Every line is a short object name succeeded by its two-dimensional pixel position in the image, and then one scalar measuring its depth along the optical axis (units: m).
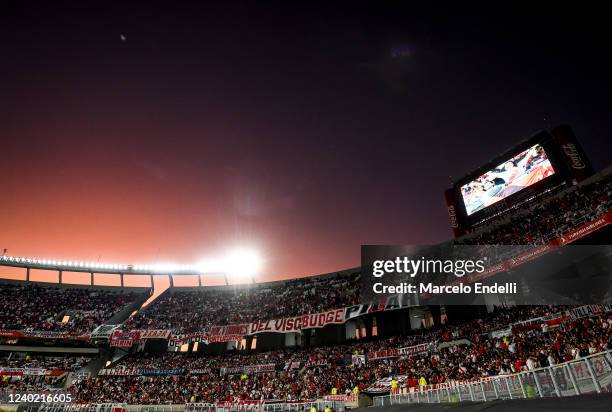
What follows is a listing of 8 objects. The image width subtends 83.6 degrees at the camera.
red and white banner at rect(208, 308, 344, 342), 36.59
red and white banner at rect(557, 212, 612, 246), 20.49
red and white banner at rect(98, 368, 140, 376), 41.24
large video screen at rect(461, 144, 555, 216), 33.28
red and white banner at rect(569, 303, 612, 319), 19.35
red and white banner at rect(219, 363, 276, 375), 37.31
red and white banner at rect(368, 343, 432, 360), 29.19
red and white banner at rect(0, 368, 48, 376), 40.75
